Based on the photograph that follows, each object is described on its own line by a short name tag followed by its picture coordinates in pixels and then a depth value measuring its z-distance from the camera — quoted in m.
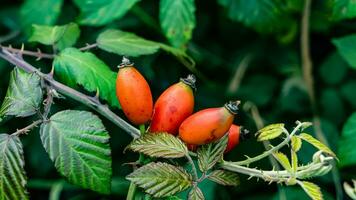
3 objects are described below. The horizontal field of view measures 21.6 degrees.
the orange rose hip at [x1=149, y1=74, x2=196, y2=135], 0.32
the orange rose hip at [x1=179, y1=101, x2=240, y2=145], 0.31
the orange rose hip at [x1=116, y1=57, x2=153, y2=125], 0.33
